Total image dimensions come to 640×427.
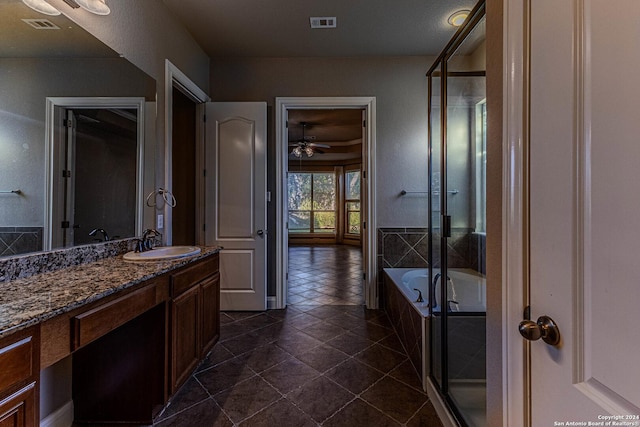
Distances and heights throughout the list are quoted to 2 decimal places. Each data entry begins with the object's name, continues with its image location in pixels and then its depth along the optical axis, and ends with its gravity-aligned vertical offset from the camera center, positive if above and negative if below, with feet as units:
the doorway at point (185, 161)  10.37 +2.02
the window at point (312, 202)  29.01 +1.42
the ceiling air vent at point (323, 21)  8.56 +5.96
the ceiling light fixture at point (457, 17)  8.31 +5.99
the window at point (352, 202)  27.94 +1.38
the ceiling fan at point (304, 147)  19.48 +4.82
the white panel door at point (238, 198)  10.36 +0.64
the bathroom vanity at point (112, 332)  2.77 -1.59
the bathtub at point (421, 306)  5.52 -2.19
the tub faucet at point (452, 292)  5.67 -1.59
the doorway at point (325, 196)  17.95 +1.98
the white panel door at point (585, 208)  1.78 +0.06
